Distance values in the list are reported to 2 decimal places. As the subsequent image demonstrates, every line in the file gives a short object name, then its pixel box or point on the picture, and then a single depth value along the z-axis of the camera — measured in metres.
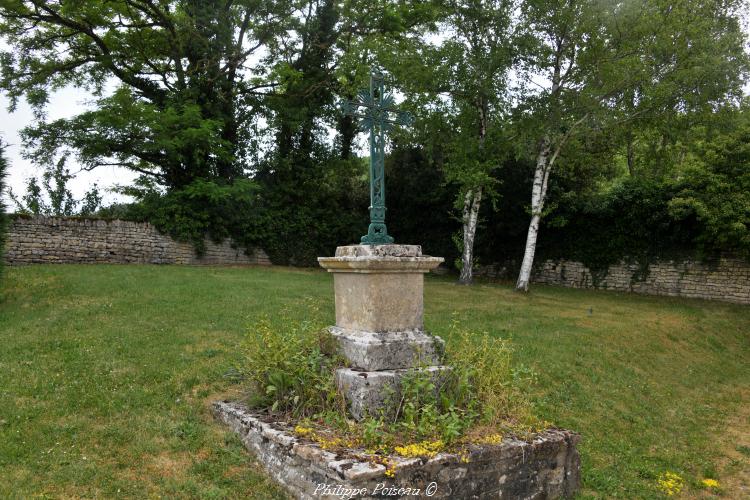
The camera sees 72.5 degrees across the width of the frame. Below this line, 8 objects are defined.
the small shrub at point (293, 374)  4.51
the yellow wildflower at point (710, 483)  5.30
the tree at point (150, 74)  16.20
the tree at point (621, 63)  13.20
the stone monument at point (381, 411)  3.61
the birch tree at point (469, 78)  13.94
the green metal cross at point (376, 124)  4.80
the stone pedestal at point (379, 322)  4.37
